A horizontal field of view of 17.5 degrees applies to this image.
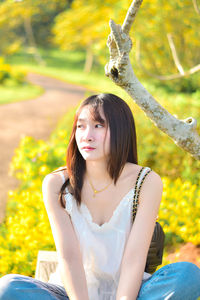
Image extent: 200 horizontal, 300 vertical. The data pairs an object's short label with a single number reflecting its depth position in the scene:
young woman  2.03
